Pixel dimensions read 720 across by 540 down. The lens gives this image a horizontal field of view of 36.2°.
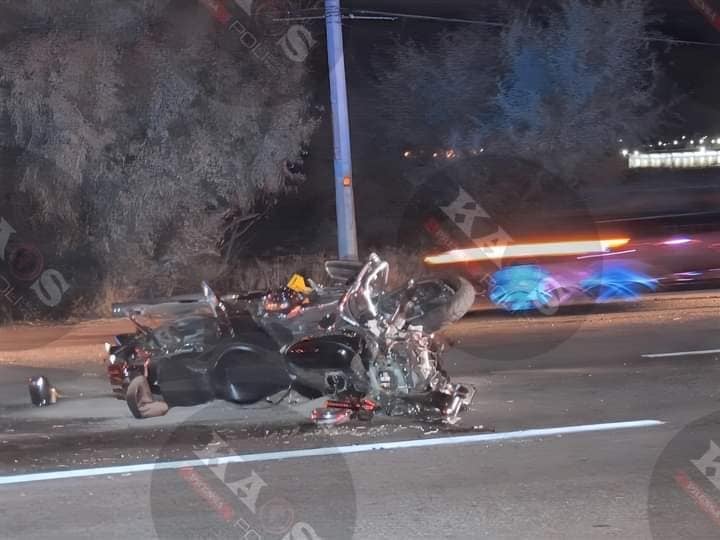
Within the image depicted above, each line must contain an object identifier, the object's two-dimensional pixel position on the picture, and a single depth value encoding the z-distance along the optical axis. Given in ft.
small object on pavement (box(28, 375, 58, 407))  35.04
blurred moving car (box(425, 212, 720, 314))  54.80
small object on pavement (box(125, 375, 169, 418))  31.91
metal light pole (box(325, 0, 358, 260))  59.57
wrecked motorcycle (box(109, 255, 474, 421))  31.63
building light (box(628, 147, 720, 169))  112.31
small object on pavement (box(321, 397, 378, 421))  31.07
